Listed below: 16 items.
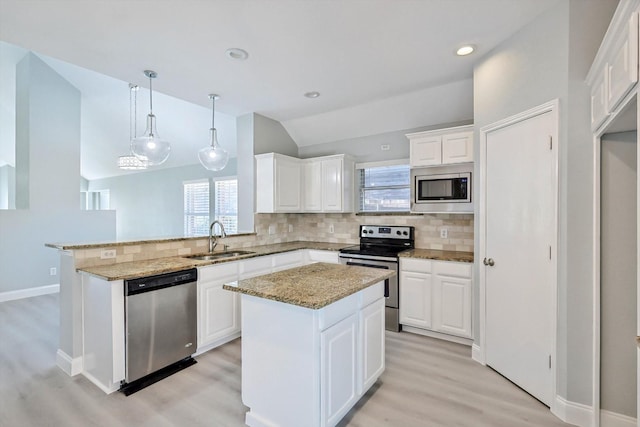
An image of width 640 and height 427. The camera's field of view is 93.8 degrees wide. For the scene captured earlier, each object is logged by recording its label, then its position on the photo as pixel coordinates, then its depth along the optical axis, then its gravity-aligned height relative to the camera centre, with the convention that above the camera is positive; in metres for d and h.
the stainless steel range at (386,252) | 3.52 -0.50
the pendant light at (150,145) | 3.04 +0.69
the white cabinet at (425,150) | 3.46 +0.73
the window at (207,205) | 6.62 +0.16
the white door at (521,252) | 2.14 -0.32
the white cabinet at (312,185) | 4.55 +0.41
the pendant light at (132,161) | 4.93 +0.86
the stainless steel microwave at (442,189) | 3.31 +0.26
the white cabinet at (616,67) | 1.17 +0.68
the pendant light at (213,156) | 3.43 +0.65
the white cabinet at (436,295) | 3.11 -0.92
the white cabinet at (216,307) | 2.92 -0.99
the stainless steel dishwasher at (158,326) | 2.37 -0.98
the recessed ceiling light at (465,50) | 2.57 +1.41
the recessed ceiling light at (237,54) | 2.60 +1.40
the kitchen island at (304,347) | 1.70 -0.83
